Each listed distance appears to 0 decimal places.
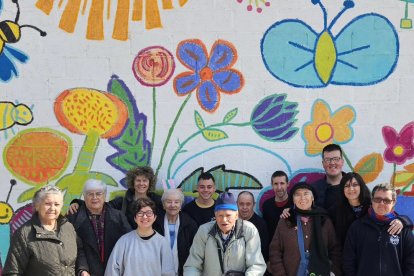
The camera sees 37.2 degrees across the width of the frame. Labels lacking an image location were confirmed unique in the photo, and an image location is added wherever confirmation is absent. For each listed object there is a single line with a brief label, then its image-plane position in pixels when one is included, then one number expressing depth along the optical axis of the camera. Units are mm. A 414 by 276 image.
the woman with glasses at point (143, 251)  4785
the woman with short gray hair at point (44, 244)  4414
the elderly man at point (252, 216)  5164
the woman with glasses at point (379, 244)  4602
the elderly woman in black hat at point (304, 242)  4773
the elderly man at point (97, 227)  4918
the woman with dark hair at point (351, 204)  4945
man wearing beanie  4637
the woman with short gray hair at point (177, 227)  5105
